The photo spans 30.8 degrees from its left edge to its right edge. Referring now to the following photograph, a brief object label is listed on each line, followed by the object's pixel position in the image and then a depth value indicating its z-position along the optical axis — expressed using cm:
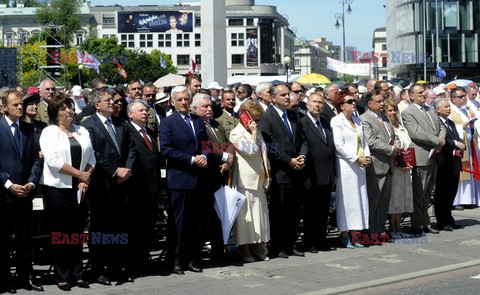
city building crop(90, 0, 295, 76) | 15588
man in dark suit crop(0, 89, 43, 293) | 925
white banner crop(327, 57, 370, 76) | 3209
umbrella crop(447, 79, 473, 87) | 2650
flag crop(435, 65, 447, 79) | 4131
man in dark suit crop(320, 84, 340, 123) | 1381
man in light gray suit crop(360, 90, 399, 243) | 1238
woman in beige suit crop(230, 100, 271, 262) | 1109
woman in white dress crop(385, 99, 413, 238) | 1284
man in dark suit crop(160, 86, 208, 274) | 1045
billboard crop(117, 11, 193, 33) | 15562
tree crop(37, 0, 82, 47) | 11962
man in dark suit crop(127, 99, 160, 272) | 1012
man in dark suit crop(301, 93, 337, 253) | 1180
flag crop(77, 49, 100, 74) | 5356
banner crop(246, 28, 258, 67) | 15562
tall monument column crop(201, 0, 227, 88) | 2673
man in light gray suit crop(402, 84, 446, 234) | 1333
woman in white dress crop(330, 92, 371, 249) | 1209
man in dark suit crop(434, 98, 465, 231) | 1380
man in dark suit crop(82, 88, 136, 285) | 976
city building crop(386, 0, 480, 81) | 8188
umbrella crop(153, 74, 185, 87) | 1946
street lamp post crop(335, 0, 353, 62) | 6282
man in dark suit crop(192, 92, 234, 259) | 1082
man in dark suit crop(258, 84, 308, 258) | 1146
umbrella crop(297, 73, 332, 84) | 3058
